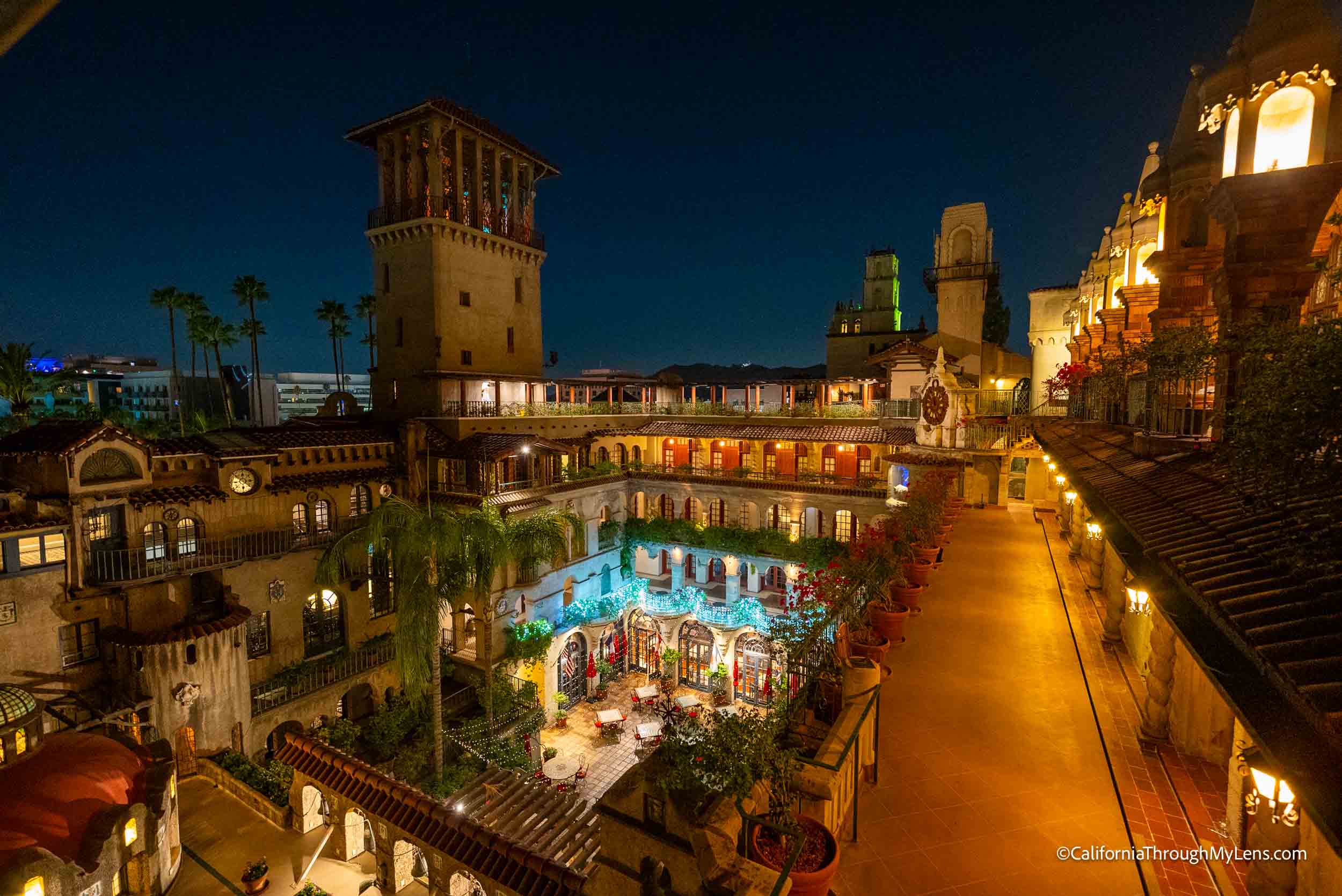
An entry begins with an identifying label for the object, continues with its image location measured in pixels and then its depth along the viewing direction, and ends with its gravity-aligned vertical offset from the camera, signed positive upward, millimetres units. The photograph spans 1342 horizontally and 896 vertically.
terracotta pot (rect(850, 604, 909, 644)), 8469 -3108
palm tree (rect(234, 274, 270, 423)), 36906 +6733
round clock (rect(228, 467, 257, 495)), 22188 -2946
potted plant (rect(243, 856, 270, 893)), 12656 -10002
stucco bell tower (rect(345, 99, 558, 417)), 31109 +7728
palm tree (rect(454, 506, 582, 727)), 19984 -5128
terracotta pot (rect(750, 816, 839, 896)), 3678 -2935
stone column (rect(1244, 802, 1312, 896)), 4961 -3843
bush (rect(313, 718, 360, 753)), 19781 -10999
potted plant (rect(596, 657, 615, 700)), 29141 -13439
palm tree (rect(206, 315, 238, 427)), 39312 +4439
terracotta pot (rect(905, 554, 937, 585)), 10531 -2994
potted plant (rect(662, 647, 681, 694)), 29172 -13071
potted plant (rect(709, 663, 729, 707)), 27797 -13331
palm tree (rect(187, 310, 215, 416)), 38312 +4798
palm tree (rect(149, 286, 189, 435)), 36656 +6253
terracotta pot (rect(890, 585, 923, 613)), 9656 -3095
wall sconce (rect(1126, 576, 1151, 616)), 9000 -3040
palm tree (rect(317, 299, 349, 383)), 41625 +6194
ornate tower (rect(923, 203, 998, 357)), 37219 +8013
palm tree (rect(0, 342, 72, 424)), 26609 +1019
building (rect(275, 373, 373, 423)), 82750 +1493
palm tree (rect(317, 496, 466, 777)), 18281 -5529
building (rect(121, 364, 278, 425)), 60594 +781
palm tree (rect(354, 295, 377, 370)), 40572 +6273
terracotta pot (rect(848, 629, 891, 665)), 7297 -3034
